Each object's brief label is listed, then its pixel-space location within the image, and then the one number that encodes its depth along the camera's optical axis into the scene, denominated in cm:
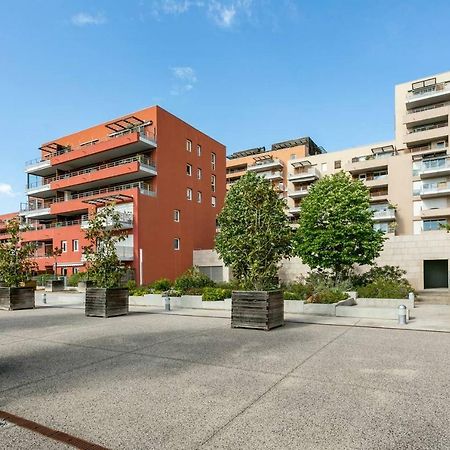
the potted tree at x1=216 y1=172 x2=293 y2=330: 1209
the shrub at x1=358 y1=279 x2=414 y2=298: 1952
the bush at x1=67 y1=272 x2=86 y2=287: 3547
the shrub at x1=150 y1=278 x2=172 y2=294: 2470
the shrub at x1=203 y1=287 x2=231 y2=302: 1897
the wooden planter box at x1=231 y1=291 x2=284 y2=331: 1195
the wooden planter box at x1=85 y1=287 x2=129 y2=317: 1578
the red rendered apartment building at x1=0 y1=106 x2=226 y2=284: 3591
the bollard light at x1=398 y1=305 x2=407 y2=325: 1300
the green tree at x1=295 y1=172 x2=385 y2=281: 2323
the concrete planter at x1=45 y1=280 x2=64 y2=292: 3537
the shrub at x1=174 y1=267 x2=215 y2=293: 2533
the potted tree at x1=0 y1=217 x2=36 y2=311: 1959
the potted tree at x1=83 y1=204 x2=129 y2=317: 1591
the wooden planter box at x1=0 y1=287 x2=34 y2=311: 1942
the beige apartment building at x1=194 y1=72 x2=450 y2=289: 4056
